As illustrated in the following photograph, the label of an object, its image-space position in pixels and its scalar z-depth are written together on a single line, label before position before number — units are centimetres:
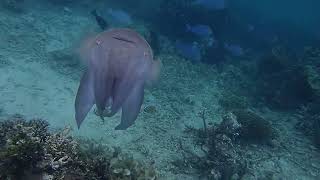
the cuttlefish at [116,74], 216
